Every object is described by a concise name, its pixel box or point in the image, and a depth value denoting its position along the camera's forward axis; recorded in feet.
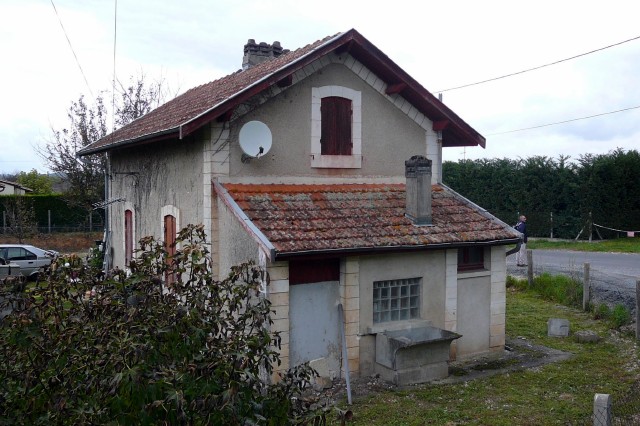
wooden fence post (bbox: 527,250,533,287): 54.57
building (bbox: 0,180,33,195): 112.43
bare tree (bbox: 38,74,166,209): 86.30
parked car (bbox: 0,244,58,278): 64.75
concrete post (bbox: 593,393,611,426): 18.33
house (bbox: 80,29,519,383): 31.81
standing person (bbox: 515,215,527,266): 64.49
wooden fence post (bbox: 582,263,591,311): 46.42
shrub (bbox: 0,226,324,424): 10.90
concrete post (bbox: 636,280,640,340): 38.84
